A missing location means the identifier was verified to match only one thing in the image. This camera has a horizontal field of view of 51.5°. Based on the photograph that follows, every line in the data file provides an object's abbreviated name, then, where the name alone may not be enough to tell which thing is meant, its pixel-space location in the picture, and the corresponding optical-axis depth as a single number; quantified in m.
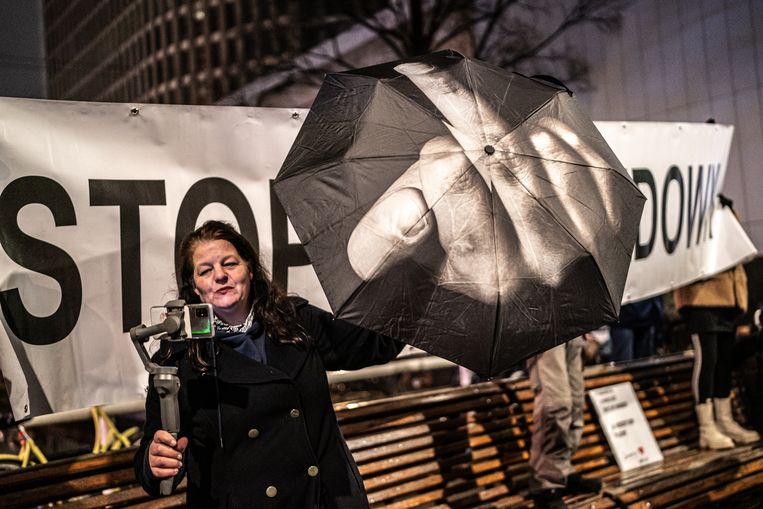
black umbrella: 2.41
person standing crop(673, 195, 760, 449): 6.03
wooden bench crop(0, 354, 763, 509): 4.54
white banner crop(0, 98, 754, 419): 3.28
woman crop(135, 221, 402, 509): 2.35
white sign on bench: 5.75
